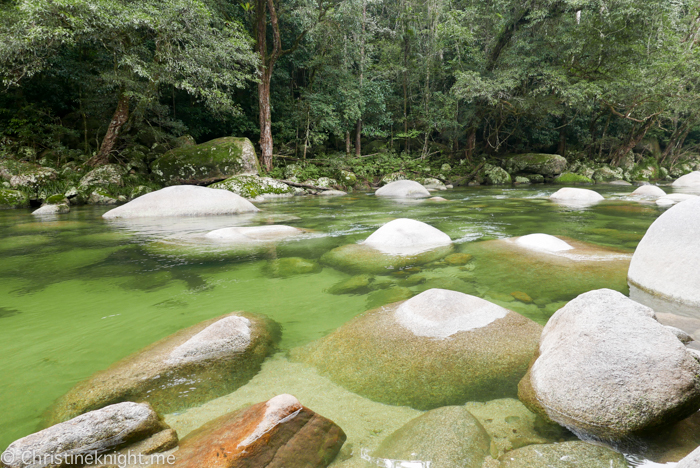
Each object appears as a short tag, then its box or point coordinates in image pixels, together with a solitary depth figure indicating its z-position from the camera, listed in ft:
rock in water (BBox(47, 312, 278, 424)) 5.68
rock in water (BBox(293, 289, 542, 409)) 6.09
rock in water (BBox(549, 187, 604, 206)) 33.81
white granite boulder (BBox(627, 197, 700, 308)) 9.23
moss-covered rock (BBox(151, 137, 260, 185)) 42.11
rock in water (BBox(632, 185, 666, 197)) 37.05
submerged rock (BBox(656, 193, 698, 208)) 29.53
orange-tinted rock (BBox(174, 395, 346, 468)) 4.22
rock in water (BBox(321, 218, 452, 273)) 13.48
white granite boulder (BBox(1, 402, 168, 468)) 4.14
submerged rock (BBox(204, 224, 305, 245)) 17.52
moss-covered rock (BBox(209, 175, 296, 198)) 39.11
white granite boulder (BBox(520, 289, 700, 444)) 4.89
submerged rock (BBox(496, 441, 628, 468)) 4.38
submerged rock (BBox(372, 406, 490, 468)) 4.52
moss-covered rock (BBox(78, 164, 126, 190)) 37.22
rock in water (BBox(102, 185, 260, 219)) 26.13
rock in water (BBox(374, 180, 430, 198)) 44.29
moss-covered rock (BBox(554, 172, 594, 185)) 60.70
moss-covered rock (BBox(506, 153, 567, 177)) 62.59
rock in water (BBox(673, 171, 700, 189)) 55.94
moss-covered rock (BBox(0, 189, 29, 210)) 32.93
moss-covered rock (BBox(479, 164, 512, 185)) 61.62
